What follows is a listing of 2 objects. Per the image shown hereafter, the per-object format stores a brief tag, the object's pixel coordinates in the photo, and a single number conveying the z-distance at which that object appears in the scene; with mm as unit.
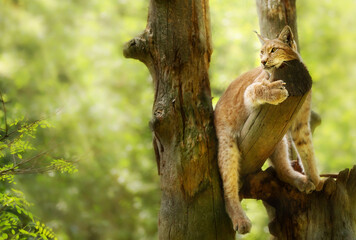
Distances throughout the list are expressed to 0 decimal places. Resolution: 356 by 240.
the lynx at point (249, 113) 8195
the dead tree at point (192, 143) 8828
